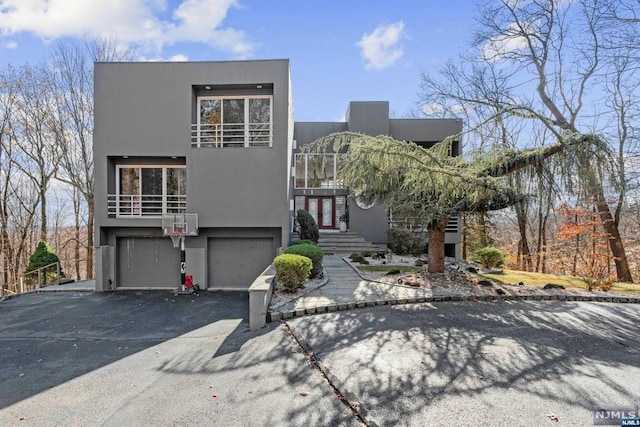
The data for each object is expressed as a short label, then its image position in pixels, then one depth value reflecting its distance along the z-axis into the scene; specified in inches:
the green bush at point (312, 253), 365.6
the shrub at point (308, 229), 560.7
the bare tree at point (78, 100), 695.7
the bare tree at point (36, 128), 671.8
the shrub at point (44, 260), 526.3
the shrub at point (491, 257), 498.3
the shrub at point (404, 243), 581.3
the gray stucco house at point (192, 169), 437.1
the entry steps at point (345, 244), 597.6
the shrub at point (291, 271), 311.0
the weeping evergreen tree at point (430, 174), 318.0
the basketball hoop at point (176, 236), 426.6
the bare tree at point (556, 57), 518.3
